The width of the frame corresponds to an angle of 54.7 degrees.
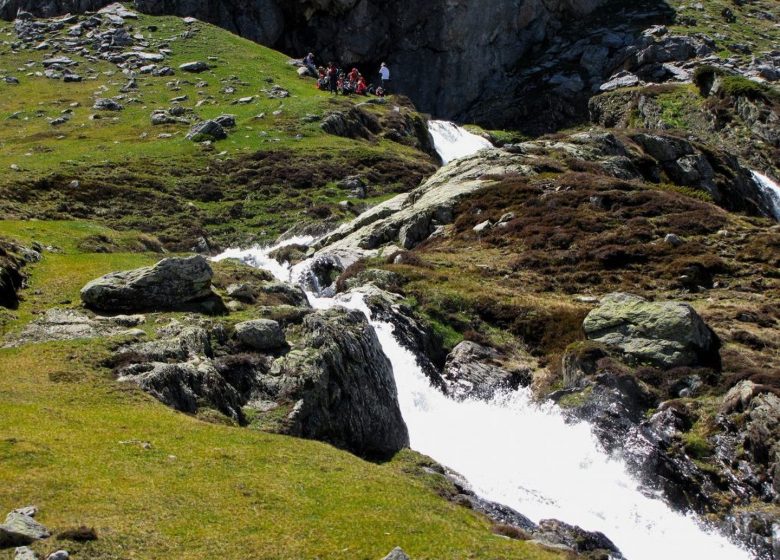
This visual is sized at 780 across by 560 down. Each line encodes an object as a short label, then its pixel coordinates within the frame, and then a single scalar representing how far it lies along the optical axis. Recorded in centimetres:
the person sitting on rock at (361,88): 10544
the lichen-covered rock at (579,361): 3272
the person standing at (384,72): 11169
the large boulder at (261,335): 2777
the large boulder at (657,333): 3275
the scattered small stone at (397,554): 1432
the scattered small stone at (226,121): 8281
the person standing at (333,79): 10262
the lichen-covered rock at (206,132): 7919
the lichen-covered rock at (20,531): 1368
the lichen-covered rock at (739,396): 2867
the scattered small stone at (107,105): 8800
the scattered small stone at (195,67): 10169
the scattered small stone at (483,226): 5231
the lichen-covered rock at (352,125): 8675
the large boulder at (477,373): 3434
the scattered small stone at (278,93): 9544
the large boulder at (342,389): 2548
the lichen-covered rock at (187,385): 2394
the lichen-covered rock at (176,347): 2556
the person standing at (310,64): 10950
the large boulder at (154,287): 3041
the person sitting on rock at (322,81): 10381
